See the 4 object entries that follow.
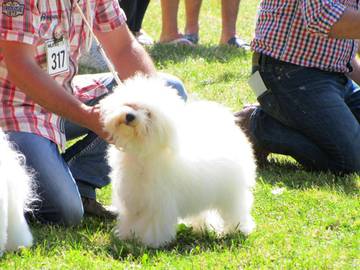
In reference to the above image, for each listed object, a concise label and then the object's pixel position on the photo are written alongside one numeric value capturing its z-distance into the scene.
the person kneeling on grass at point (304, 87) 7.83
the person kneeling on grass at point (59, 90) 5.99
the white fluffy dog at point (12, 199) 5.22
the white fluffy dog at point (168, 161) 5.46
